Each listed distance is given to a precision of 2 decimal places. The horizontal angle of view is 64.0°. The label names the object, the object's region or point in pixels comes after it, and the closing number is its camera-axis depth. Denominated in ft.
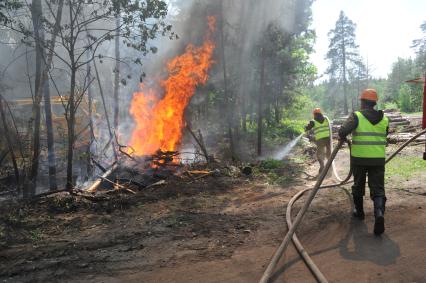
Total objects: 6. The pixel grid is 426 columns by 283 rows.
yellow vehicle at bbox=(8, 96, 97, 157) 49.74
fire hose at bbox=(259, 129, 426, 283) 12.57
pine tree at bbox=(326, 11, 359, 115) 182.09
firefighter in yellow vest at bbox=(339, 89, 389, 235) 18.19
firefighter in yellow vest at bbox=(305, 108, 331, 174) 36.35
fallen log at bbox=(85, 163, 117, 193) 31.07
